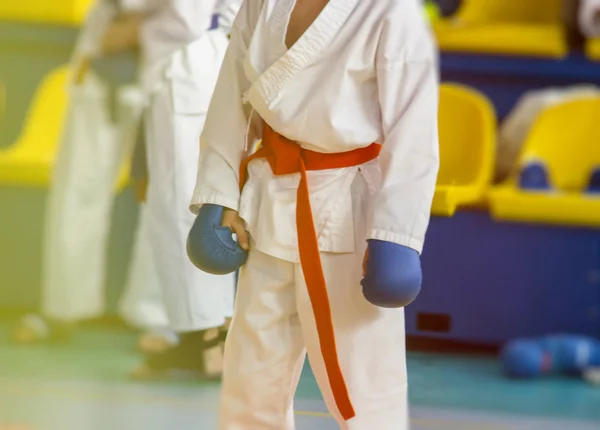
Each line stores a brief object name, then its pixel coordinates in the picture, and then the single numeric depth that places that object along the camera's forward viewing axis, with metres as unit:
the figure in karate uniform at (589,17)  8.48
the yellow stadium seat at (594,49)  8.59
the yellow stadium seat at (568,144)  7.92
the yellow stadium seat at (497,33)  8.43
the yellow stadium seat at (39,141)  7.22
